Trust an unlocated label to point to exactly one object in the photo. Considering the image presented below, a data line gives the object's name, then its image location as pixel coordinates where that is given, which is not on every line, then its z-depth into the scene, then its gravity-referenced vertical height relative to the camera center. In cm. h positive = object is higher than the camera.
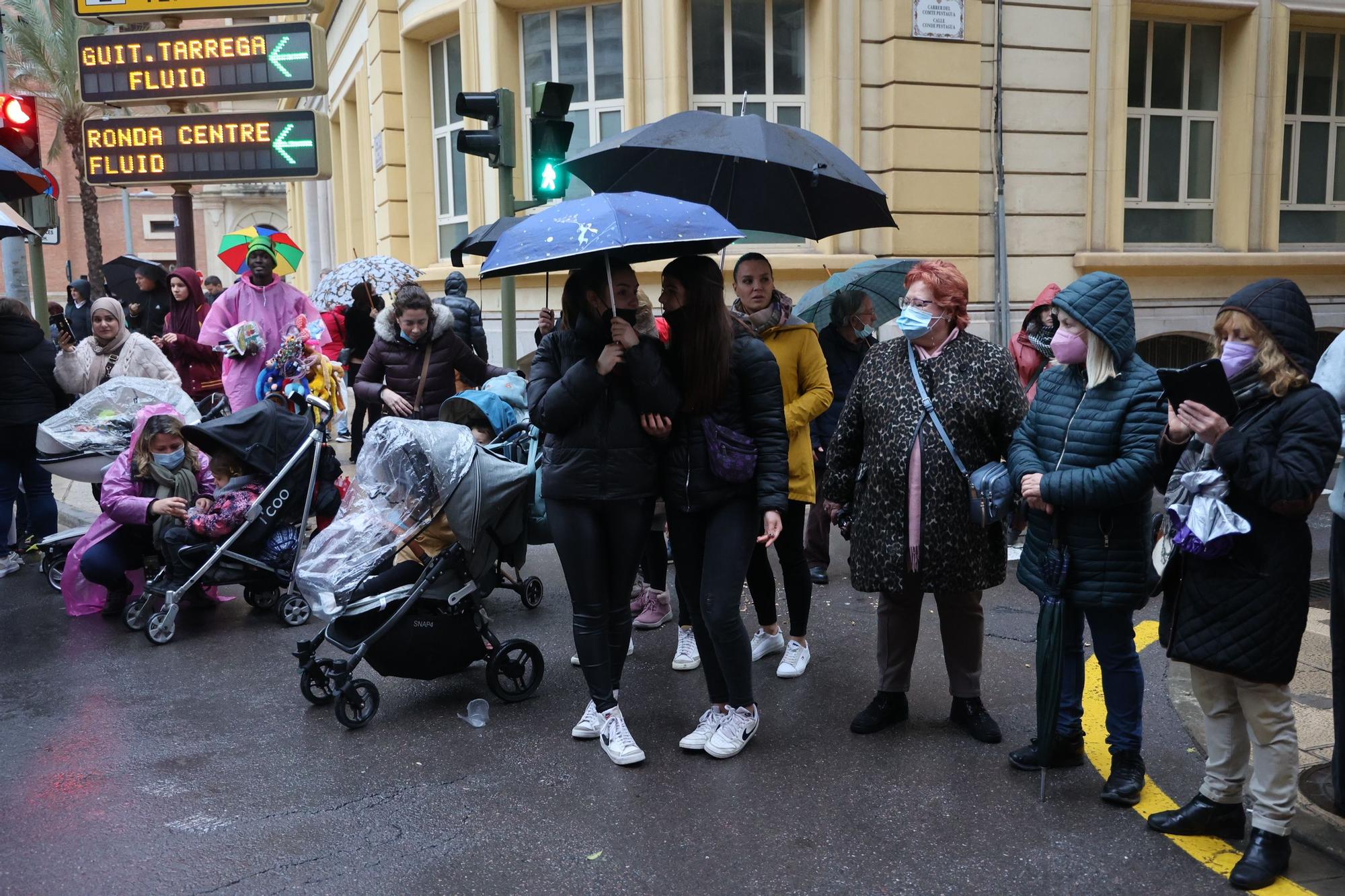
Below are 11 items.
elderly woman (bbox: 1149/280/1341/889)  342 -78
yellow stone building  1264 +208
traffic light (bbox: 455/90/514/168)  896 +134
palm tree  3078 +689
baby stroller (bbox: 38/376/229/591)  717 -76
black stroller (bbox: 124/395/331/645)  634 -119
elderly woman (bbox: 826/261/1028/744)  441 -65
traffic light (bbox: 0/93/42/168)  909 +144
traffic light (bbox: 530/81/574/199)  884 +125
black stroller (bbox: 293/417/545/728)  500 -115
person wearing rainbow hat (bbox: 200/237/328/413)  827 -5
